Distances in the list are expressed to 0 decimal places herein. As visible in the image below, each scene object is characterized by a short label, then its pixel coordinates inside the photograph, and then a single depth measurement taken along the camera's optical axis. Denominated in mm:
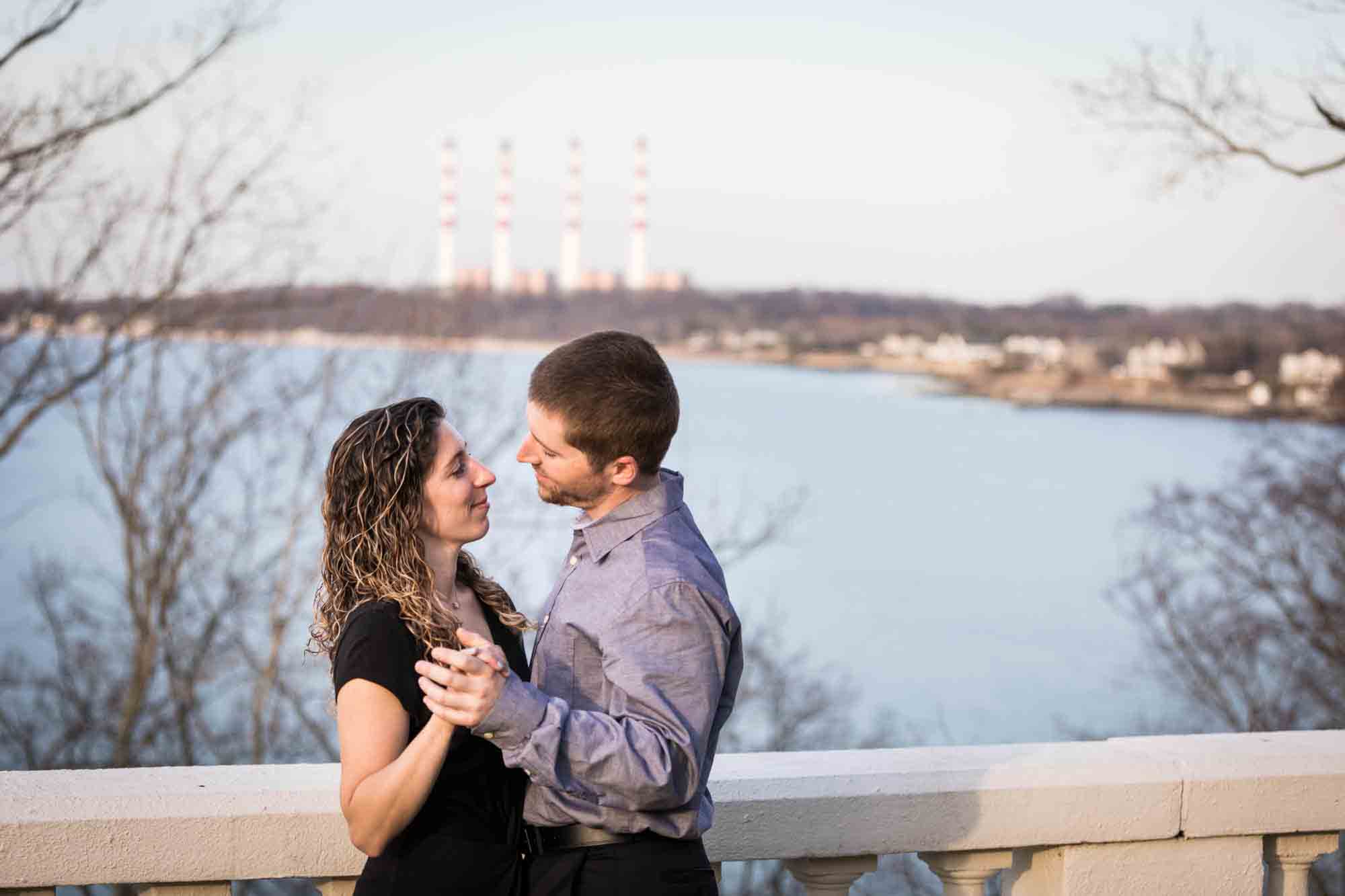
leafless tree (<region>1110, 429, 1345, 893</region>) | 16438
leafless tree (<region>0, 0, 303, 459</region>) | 7910
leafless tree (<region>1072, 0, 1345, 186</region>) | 6539
